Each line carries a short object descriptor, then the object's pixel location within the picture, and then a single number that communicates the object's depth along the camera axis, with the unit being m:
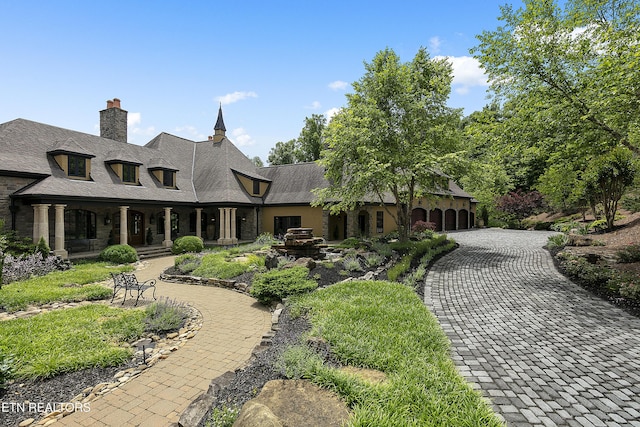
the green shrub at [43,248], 13.71
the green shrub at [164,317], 6.98
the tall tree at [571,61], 9.82
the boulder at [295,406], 3.15
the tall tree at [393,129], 14.84
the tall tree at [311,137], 42.03
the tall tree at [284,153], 46.56
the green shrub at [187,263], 13.05
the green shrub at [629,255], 10.88
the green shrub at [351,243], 18.04
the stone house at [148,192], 15.01
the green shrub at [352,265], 11.70
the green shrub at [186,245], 18.47
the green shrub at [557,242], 15.59
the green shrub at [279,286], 8.57
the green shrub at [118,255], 15.53
